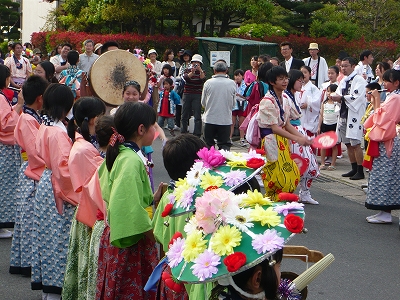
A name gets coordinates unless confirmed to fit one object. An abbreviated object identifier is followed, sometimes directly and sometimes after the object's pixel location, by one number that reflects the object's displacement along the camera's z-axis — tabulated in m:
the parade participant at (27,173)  5.63
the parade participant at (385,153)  7.65
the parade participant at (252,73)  13.38
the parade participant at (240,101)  14.39
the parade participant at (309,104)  10.71
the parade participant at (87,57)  11.15
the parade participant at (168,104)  15.45
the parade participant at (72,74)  9.74
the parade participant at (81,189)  4.48
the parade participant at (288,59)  12.04
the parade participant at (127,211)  3.74
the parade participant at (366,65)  13.30
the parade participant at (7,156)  6.61
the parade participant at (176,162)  3.40
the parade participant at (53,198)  4.96
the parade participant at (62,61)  12.11
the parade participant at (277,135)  7.27
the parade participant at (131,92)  5.98
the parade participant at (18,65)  15.11
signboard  17.05
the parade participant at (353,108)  10.50
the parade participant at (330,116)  11.48
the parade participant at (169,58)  17.70
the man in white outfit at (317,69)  13.16
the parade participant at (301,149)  7.97
